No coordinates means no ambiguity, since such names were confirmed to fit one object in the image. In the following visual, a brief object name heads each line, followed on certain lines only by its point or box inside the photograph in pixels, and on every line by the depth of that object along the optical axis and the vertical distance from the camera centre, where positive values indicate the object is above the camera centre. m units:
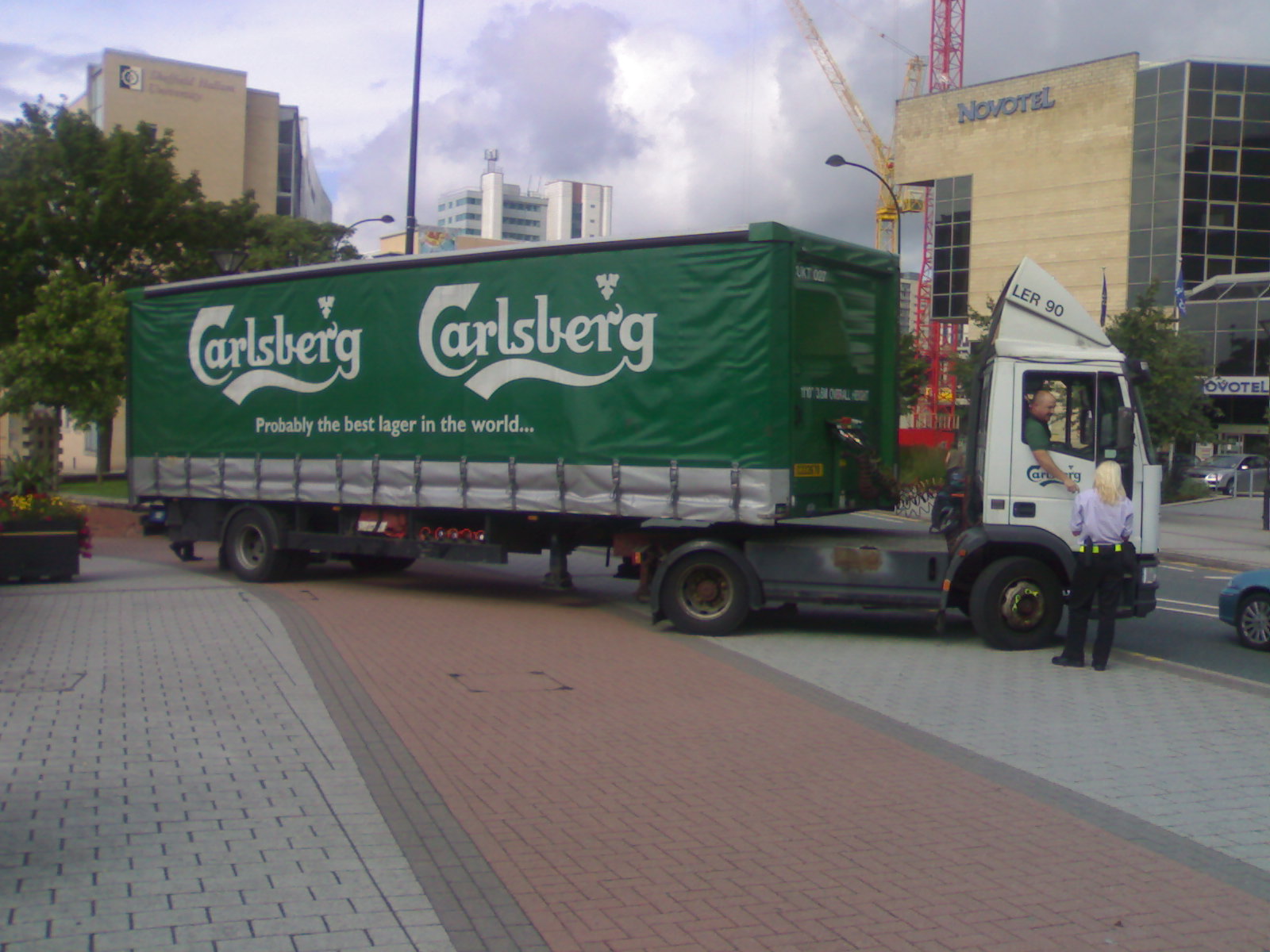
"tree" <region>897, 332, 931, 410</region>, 48.33 +3.72
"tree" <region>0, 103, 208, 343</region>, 32.78 +5.96
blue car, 11.77 -1.33
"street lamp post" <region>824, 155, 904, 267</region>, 25.78 +6.19
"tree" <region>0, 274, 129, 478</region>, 29.41 +1.84
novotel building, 55.88 +14.13
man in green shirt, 10.43 +0.29
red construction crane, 76.25 +11.36
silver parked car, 41.25 -0.10
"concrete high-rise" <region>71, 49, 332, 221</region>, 74.12 +19.59
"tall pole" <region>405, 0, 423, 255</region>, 22.97 +5.65
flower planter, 14.72 -1.48
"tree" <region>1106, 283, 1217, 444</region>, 31.02 +2.38
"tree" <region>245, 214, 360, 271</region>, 35.91 +6.05
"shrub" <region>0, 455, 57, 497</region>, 15.55 -0.65
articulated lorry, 10.64 +0.26
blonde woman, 9.72 -0.67
